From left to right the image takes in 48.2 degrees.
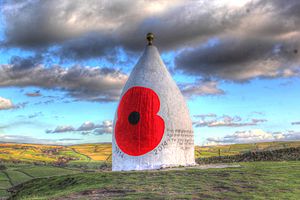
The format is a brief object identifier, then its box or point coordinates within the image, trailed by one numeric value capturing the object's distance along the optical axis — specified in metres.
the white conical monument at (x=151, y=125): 23.89
